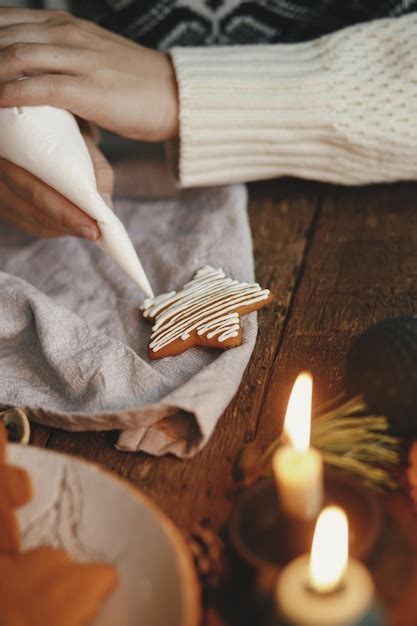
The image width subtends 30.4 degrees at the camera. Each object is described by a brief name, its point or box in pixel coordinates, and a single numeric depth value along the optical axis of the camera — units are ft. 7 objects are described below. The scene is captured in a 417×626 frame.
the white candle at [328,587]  1.22
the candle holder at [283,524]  1.47
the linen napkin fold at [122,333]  2.09
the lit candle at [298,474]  1.42
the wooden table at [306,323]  1.81
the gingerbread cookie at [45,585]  1.43
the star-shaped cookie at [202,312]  2.33
